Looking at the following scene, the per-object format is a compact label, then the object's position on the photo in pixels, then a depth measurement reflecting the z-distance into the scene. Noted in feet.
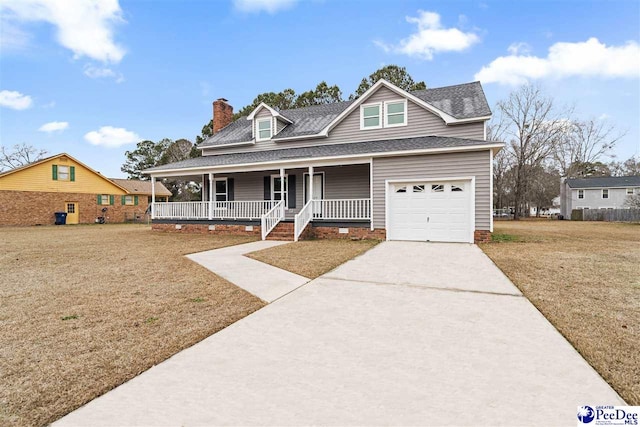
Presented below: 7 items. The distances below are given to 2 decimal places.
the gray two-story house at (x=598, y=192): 120.47
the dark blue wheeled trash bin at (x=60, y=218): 85.25
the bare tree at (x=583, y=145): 126.82
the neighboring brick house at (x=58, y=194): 79.46
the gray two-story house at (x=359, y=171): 37.70
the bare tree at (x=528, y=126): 108.17
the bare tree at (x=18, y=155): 119.96
